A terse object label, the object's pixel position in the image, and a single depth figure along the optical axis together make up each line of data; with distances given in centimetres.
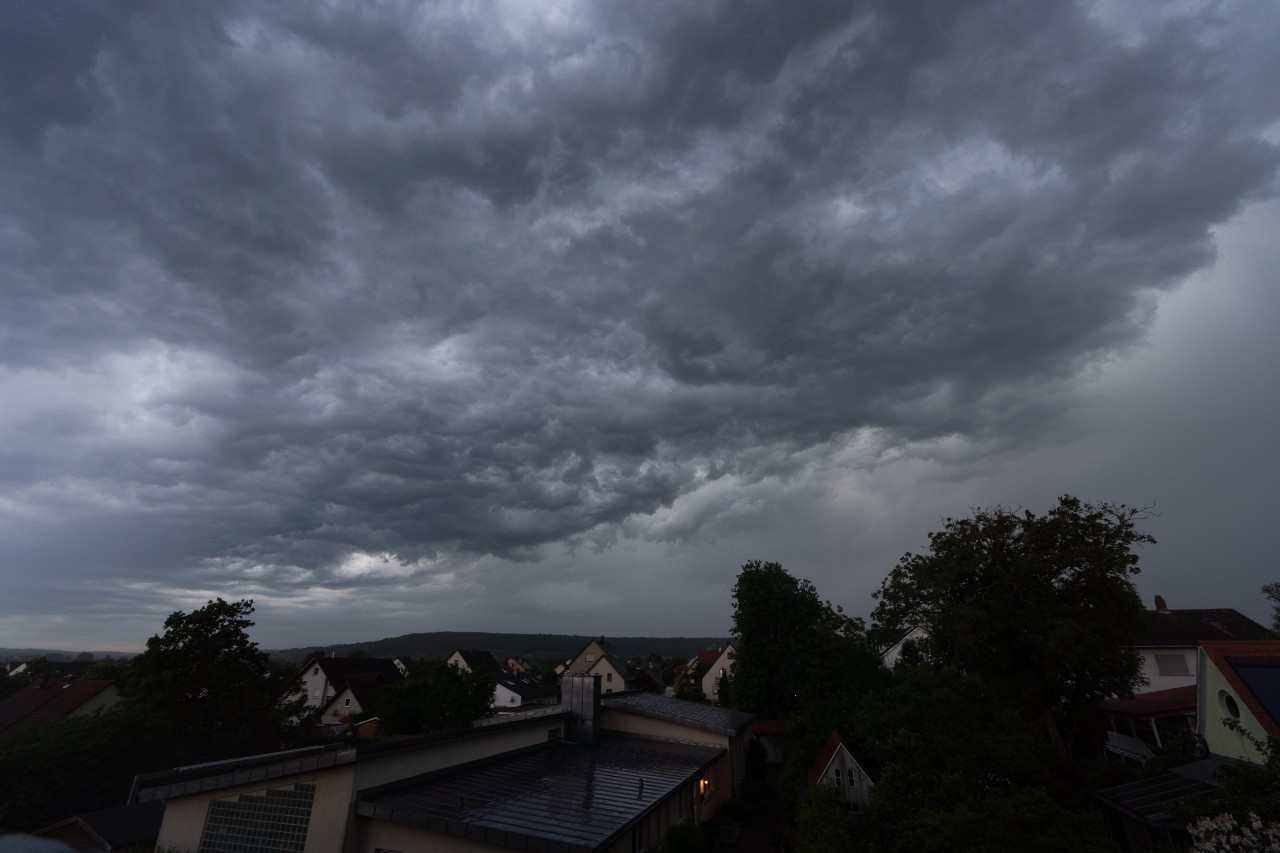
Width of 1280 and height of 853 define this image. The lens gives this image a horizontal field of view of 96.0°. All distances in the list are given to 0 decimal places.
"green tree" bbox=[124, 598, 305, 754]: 3425
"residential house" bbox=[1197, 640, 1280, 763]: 2069
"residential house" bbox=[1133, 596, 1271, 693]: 4738
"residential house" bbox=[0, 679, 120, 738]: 4066
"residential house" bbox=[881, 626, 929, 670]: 6563
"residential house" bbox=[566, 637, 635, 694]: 9275
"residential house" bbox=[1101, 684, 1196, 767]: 3481
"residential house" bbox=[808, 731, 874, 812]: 2738
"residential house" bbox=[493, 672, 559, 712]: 7731
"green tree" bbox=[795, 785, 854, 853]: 1734
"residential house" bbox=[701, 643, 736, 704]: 9131
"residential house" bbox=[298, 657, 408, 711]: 7488
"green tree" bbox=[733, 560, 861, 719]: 4703
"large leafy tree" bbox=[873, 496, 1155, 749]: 3161
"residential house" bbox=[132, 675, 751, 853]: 1636
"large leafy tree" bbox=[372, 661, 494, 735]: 4384
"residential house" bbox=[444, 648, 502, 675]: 9400
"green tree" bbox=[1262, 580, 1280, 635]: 6612
